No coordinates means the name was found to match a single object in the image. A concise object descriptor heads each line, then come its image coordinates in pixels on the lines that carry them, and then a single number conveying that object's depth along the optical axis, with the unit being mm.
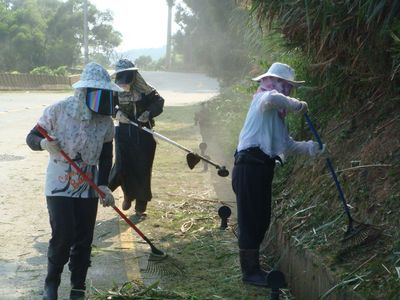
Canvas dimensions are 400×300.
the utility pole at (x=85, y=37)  43781
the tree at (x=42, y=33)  56469
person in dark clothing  7938
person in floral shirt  4867
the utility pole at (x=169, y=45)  78875
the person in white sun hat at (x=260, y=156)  5027
